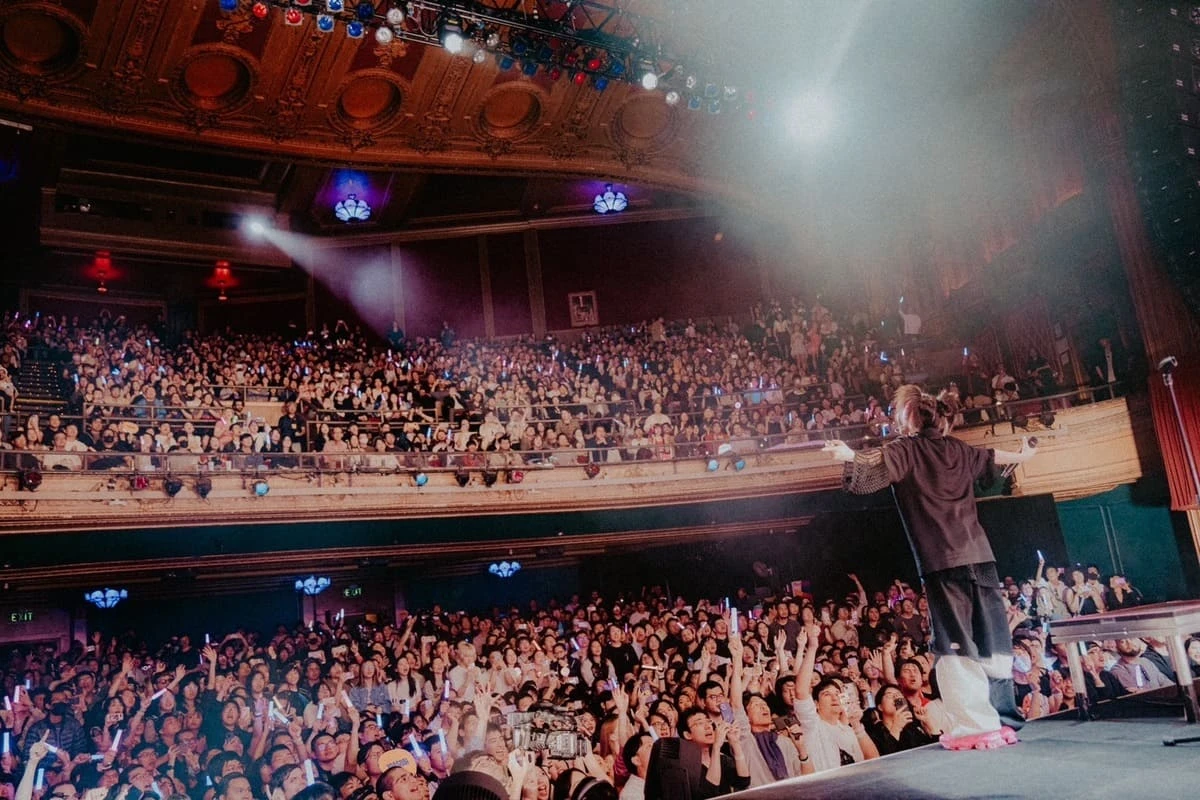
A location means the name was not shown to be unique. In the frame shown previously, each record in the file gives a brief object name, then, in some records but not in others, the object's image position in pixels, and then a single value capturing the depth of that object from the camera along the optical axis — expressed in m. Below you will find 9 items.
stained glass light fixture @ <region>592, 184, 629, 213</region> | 16.44
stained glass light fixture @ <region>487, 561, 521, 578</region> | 13.56
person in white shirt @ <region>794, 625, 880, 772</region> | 4.68
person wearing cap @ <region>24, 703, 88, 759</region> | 5.65
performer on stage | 3.04
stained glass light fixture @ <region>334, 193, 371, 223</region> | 15.09
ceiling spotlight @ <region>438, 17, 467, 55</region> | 7.87
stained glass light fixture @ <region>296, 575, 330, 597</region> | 12.40
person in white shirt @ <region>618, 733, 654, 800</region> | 4.30
